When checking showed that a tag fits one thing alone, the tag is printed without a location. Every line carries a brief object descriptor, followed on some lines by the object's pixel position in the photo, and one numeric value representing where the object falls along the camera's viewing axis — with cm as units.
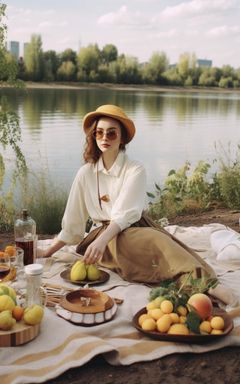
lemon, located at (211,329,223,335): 278
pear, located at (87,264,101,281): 353
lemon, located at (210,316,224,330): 281
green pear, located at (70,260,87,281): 349
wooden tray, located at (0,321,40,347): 259
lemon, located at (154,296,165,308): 296
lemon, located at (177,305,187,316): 291
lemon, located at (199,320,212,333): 282
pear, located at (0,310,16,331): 257
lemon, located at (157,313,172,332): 280
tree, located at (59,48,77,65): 4290
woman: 348
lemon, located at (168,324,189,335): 277
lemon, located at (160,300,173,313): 288
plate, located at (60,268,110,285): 348
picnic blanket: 251
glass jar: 277
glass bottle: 350
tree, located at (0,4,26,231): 523
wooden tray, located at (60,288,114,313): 292
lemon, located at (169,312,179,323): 284
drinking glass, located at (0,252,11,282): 306
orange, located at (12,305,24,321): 268
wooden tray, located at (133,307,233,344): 276
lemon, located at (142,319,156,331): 282
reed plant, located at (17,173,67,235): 571
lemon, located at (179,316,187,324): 286
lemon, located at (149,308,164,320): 288
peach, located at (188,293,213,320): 289
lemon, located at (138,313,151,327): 290
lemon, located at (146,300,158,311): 297
